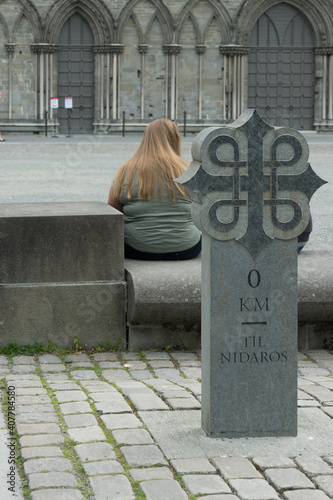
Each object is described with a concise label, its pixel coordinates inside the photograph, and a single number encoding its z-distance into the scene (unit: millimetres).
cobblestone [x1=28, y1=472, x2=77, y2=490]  5296
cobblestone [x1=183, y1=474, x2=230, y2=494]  5300
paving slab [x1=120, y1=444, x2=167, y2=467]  5717
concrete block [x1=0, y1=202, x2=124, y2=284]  8706
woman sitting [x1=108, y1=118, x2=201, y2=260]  9248
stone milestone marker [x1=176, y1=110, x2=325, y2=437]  6078
